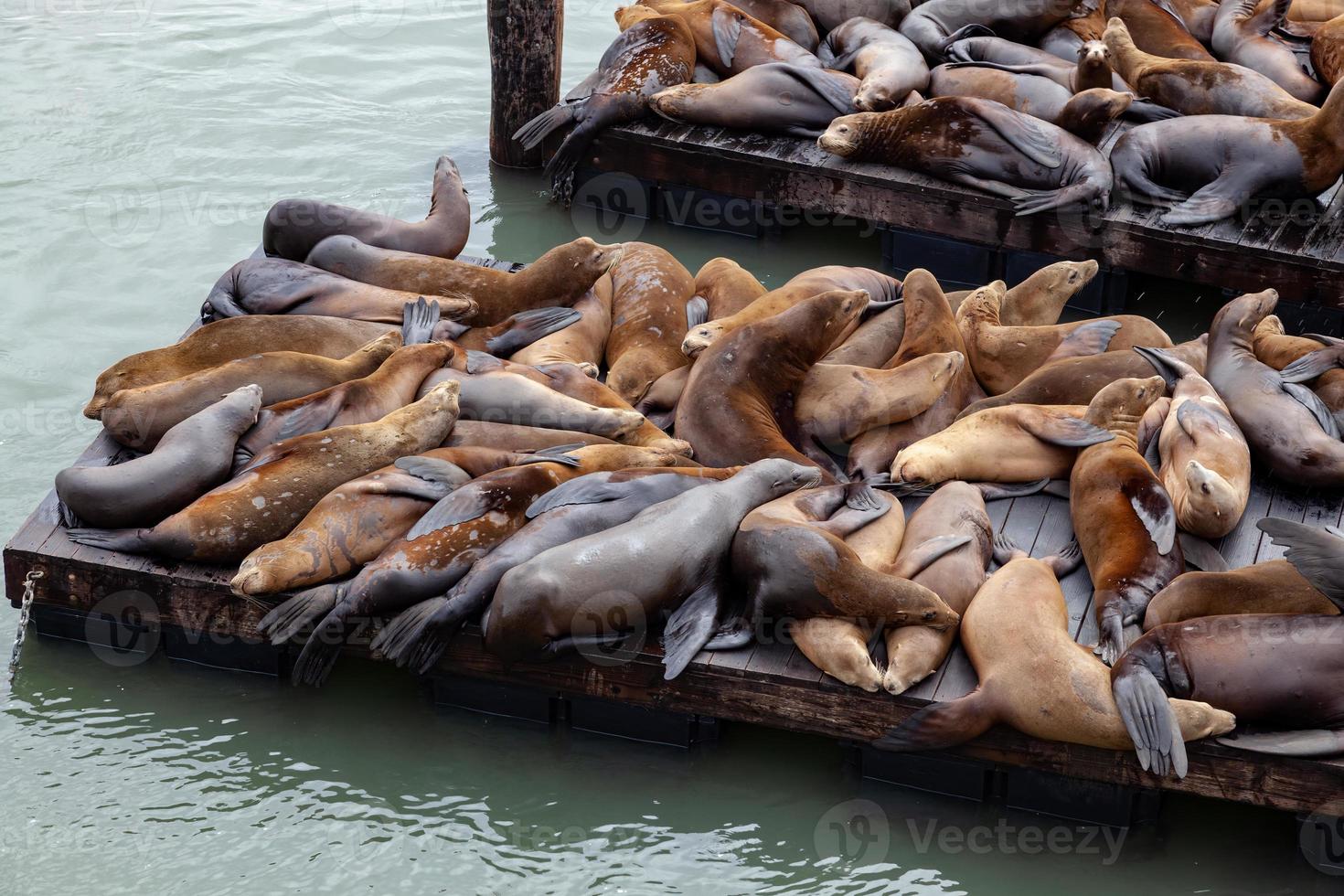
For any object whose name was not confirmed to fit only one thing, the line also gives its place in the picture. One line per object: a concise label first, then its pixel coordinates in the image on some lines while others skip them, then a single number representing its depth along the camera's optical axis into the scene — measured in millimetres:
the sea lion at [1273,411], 10219
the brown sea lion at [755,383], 10656
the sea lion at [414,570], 9109
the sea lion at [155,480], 9789
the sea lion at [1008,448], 10242
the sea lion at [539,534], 9000
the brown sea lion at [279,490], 9484
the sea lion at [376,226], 13086
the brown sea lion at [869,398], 10883
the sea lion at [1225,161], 13445
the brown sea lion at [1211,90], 14680
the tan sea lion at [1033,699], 8141
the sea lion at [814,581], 8766
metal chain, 9719
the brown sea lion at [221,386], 10531
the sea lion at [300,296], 12250
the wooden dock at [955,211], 13281
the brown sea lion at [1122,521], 8914
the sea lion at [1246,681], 8008
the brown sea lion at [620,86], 15578
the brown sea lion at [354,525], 9156
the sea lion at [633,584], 8820
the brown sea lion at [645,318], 11859
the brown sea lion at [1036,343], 11509
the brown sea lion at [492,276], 12719
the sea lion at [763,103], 15359
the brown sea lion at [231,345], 11070
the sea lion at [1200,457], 9336
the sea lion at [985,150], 14008
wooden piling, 16141
